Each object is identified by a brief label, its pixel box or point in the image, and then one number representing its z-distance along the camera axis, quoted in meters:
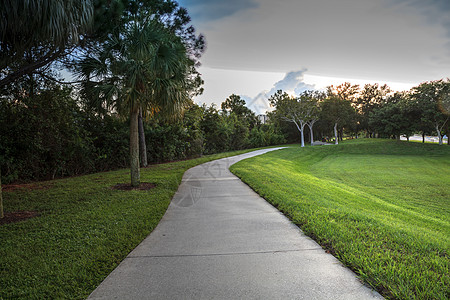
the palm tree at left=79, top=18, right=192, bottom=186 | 6.90
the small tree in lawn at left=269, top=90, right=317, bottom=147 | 35.31
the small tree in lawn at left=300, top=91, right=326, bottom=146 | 35.62
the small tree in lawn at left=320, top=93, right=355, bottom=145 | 36.44
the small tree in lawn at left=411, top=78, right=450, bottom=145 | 28.44
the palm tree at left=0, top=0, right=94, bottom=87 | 4.19
